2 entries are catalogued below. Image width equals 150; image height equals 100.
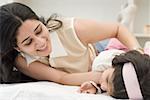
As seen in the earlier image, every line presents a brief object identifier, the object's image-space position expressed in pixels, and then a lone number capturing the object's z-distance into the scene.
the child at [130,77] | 1.27
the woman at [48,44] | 1.62
